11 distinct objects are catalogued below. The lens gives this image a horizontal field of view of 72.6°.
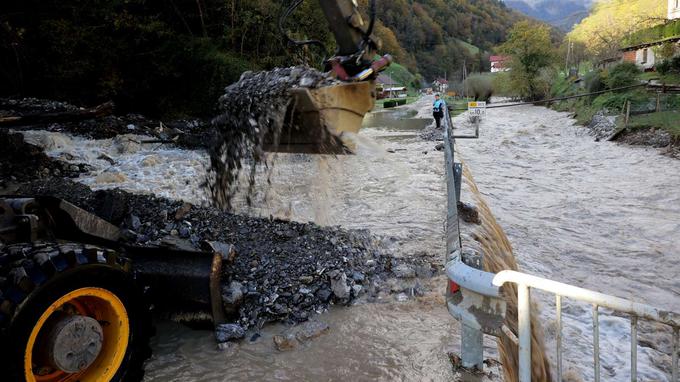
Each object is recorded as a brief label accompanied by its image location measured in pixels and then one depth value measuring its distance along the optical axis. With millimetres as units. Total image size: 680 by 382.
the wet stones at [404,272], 4609
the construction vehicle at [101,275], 2375
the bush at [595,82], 31203
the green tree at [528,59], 46188
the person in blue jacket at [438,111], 20594
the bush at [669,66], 22911
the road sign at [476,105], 14947
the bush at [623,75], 26934
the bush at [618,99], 21688
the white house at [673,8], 41719
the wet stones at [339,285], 4164
